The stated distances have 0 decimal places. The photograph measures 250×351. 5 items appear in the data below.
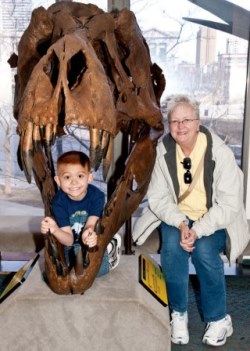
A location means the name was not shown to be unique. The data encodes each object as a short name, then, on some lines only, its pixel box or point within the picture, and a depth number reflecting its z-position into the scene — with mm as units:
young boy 1812
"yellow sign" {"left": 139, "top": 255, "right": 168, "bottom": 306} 1979
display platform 1830
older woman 2135
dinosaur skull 1391
